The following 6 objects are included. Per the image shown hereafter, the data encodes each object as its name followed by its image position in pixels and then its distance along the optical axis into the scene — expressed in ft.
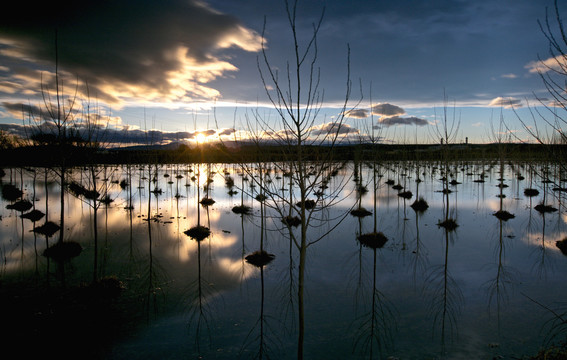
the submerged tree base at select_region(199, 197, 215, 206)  83.95
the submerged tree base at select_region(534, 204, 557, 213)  69.26
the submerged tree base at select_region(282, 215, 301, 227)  58.71
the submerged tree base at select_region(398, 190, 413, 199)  92.57
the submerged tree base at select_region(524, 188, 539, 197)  95.19
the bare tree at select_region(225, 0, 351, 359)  16.12
